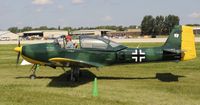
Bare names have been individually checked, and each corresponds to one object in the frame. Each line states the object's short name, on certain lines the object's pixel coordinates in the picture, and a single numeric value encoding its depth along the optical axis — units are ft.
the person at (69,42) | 46.94
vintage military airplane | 46.85
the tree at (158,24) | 490.49
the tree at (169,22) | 494.18
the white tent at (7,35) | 505.25
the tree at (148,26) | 491.47
